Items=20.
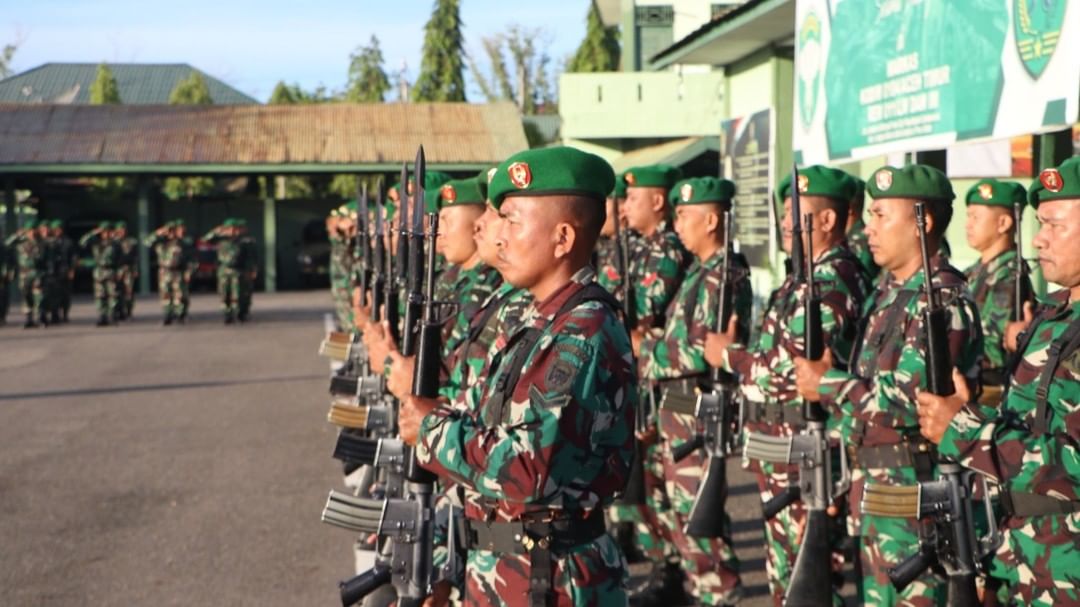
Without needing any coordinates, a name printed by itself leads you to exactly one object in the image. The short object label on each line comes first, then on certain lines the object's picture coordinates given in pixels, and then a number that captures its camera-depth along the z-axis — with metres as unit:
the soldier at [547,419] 2.93
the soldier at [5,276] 23.10
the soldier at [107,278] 21.84
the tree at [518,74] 68.56
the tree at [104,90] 48.47
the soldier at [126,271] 22.30
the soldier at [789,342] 5.06
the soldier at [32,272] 21.88
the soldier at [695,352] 5.81
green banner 6.66
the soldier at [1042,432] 3.43
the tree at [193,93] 51.03
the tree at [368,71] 56.00
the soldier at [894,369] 4.24
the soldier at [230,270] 21.91
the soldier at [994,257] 6.75
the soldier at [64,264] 22.59
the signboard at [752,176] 14.36
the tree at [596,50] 50.12
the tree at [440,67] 52.16
